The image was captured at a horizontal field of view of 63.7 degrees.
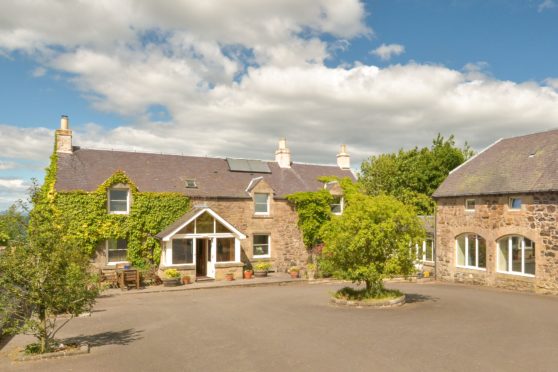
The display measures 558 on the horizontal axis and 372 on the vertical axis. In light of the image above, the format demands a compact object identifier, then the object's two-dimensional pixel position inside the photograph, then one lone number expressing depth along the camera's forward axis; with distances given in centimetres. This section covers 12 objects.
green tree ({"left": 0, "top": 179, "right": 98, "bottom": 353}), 1162
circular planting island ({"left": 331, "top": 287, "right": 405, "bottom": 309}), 1788
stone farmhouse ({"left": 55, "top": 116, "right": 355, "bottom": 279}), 2752
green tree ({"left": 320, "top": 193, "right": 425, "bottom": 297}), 1795
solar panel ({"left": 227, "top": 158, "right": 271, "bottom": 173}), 3419
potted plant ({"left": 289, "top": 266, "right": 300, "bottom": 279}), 2867
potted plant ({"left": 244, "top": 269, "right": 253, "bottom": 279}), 2839
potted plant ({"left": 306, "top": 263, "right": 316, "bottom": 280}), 2800
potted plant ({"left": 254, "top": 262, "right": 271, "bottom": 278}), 2906
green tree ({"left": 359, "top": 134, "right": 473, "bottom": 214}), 3881
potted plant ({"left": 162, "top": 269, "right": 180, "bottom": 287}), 2561
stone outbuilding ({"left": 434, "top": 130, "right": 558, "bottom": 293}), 2188
